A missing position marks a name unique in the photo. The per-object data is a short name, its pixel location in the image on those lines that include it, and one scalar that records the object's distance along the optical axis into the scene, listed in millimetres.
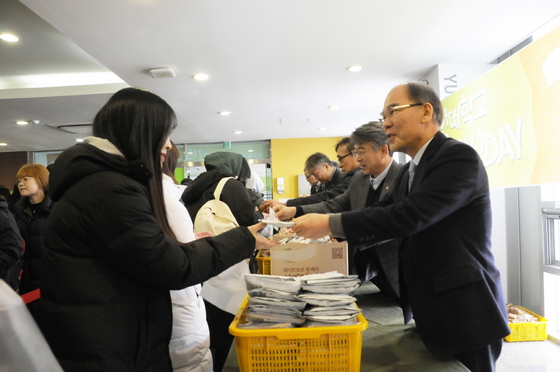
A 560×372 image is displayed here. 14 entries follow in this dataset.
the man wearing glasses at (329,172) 3535
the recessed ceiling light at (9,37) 4398
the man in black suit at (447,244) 1160
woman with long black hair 903
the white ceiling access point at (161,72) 4621
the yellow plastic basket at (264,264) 2354
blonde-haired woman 3365
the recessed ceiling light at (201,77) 4908
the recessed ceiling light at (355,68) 4812
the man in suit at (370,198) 1931
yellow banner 2994
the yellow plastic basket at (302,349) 1057
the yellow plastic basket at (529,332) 3627
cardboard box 1616
